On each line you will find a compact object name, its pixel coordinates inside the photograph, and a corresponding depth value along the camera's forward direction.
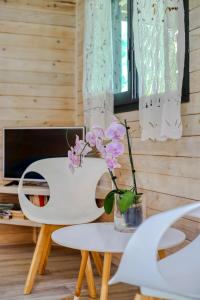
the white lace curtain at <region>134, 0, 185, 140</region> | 2.09
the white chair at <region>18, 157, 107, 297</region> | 2.59
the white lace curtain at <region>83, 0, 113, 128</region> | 2.88
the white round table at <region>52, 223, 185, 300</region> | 1.72
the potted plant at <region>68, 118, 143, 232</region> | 1.88
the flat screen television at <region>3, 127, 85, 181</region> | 3.29
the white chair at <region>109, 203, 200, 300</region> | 1.14
